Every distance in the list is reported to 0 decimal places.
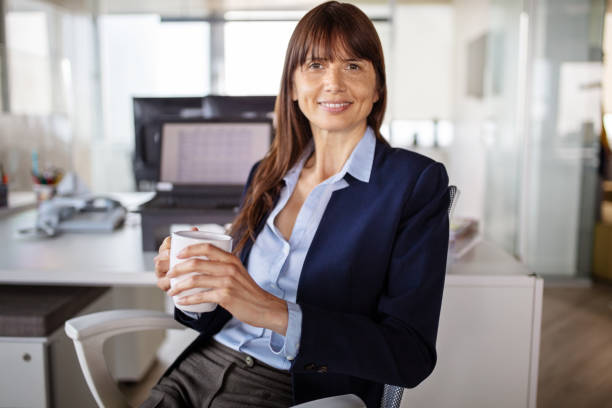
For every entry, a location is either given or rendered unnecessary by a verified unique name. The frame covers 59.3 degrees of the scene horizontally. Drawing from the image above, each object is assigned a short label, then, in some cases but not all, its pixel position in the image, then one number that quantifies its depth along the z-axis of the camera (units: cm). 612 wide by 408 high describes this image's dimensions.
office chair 122
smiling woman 93
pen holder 255
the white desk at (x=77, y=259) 155
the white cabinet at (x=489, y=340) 149
